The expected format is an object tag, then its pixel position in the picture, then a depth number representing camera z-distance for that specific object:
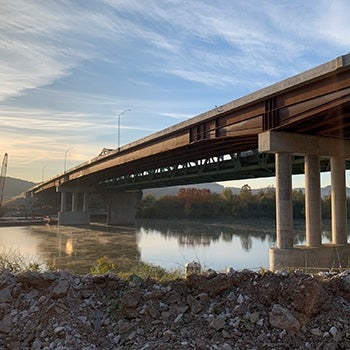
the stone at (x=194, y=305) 5.56
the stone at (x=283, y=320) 5.03
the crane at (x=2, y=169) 121.41
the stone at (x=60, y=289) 5.97
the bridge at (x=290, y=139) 18.50
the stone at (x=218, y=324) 5.17
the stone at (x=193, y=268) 6.86
